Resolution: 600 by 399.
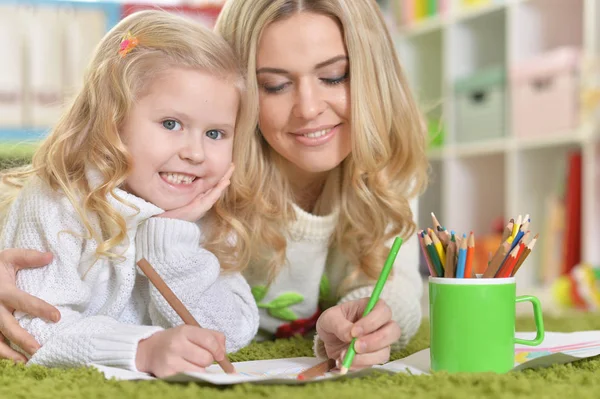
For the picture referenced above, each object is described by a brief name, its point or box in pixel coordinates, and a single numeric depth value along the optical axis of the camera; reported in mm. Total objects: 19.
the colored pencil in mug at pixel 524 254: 1325
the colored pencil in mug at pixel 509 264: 1312
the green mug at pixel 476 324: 1310
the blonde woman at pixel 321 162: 1611
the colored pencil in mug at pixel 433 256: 1335
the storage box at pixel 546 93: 2942
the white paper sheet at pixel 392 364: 1241
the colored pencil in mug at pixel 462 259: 1308
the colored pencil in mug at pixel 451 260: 1321
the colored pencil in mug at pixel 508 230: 1330
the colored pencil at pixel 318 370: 1365
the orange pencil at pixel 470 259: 1305
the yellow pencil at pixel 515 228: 1325
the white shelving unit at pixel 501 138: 2866
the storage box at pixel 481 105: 3366
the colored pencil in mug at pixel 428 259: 1346
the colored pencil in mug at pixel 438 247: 1337
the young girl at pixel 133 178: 1490
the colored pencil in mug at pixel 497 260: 1314
